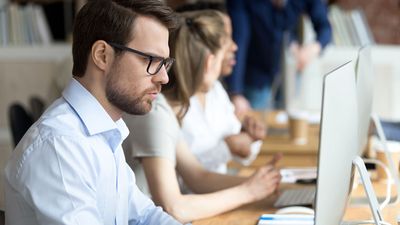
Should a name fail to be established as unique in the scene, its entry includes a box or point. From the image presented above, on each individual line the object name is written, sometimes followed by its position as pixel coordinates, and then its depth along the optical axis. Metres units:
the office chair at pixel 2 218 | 2.18
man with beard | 2.05
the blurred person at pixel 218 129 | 3.78
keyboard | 3.07
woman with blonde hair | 2.95
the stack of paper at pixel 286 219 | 2.77
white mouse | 2.95
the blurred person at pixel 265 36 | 5.92
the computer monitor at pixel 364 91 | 3.00
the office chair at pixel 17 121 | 3.92
